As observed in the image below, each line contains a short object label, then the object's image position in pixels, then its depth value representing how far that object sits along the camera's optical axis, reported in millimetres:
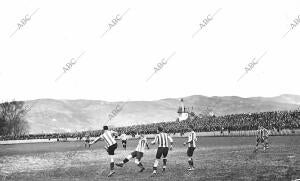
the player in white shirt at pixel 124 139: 42375
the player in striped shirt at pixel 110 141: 18578
